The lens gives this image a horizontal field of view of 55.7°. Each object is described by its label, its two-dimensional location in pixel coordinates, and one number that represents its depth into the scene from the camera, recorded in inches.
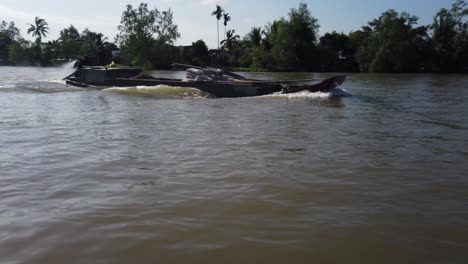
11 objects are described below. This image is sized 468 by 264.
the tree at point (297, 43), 2370.8
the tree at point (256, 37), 2726.4
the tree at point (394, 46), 2113.7
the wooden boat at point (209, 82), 727.1
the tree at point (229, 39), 3033.2
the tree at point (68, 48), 3294.8
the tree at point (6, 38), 3659.0
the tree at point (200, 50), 2933.1
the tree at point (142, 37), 2610.7
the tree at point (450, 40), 2102.6
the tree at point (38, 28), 4045.3
